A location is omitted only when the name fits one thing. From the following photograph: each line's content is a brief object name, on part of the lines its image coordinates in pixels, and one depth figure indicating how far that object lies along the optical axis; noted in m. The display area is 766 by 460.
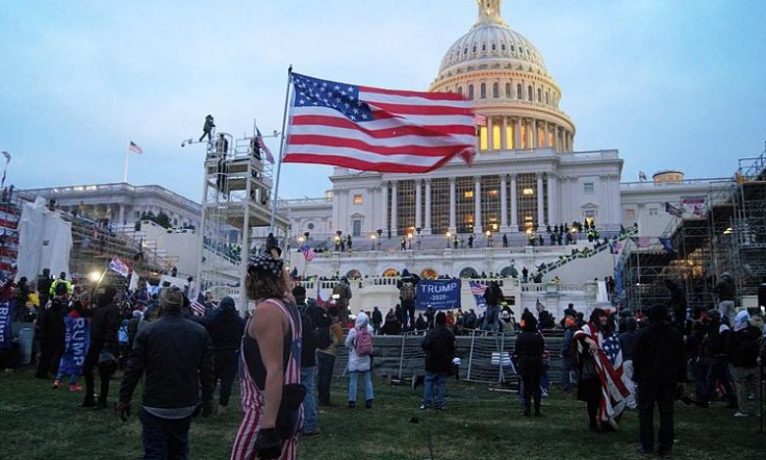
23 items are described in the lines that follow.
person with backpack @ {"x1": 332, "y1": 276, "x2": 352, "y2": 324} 20.27
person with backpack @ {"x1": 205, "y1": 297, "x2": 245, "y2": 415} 11.42
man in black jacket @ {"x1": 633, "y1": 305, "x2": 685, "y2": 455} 8.90
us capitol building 77.94
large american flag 14.80
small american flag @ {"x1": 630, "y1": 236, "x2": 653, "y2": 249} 38.29
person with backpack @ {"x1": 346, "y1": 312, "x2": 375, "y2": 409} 12.87
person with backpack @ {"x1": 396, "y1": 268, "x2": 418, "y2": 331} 24.45
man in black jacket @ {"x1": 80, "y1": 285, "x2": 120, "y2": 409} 11.05
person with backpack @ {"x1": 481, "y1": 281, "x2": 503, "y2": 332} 21.31
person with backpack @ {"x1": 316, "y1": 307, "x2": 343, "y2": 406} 12.46
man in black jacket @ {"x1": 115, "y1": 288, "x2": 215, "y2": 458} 5.63
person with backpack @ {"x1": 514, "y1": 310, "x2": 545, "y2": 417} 12.07
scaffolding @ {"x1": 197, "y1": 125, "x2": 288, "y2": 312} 34.34
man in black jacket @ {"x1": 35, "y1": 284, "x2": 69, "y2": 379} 14.61
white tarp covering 31.89
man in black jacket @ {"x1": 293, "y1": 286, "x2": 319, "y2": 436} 9.81
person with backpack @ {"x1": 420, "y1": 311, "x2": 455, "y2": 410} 12.70
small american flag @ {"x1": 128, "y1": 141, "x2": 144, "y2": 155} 69.62
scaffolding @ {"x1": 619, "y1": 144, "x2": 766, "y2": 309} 28.45
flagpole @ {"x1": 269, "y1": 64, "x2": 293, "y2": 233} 12.88
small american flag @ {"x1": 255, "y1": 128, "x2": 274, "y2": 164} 32.09
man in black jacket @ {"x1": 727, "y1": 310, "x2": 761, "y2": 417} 11.50
